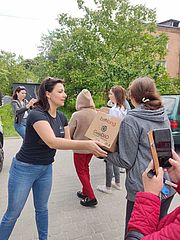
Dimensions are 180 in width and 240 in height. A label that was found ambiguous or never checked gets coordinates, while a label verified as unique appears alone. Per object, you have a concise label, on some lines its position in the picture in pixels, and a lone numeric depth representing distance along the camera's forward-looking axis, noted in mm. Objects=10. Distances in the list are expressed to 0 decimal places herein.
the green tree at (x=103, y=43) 10596
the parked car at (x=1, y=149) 3643
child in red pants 2646
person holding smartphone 857
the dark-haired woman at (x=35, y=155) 1685
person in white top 3084
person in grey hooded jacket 1495
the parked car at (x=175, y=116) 4842
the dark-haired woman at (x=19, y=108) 4038
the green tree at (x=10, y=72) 17961
